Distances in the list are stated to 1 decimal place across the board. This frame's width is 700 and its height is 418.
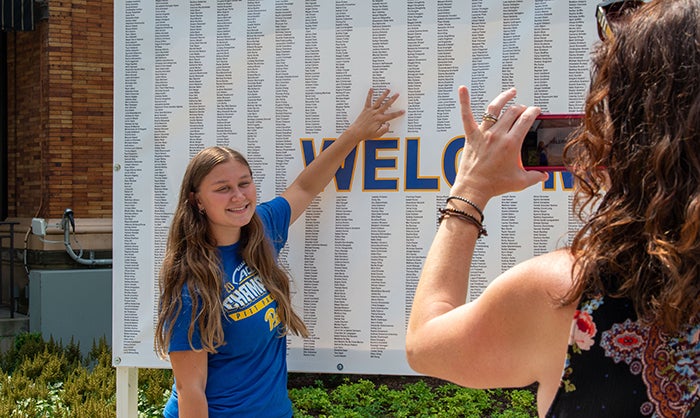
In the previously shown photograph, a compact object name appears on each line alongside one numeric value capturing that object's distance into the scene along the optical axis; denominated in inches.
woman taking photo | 41.2
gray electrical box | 328.8
